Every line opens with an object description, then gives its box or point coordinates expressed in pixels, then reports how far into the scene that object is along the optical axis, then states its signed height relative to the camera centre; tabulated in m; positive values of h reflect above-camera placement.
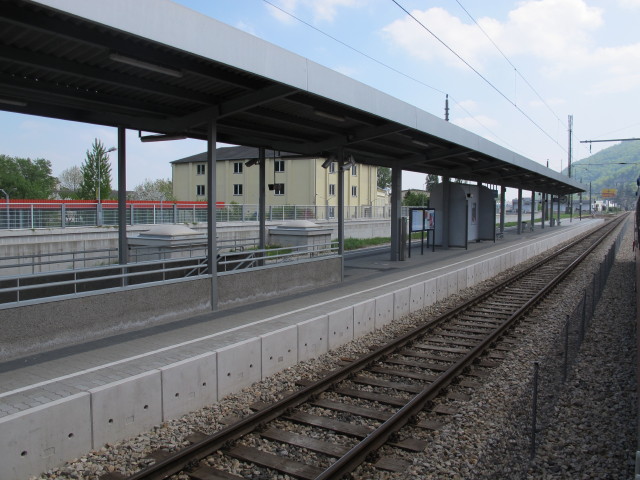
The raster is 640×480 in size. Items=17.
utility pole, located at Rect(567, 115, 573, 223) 63.33 +11.38
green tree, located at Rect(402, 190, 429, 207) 68.94 +1.97
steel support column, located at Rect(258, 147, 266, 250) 13.67 +0.39
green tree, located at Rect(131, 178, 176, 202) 79.89 +3.81
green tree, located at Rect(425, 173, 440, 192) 109.52 +7.28
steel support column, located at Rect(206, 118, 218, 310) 9.71 +0.05
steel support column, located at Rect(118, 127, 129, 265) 10.30 +0.44
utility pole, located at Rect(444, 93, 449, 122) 33.62 +6.92
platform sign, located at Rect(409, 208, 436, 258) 22.73 -0.26
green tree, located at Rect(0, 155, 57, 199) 66.50 +5.32
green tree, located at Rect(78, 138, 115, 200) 53.28 +4.04
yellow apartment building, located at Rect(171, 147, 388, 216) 50.78 +3.46
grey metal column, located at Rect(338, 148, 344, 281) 13.83 +0.17
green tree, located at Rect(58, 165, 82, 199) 90.31 +6.02
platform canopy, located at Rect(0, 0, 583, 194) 6.20 +2.16
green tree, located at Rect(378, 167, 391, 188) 120.31 +8.35
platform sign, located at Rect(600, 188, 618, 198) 138.00 +5.84
